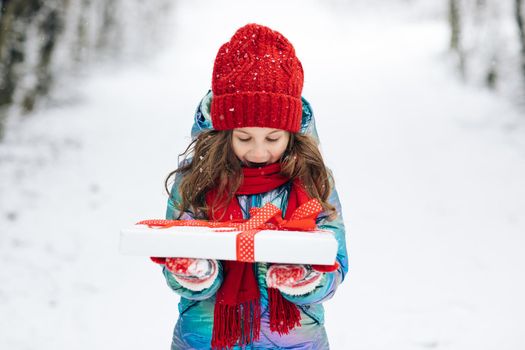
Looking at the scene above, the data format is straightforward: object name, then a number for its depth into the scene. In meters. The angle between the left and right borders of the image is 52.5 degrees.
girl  1.65
